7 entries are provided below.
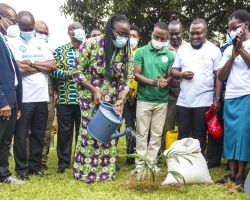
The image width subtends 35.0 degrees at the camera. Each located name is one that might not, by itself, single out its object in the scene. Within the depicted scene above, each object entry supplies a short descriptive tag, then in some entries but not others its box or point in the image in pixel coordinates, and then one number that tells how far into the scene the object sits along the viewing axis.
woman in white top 4.32
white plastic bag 4.50
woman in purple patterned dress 4.67
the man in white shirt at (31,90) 4.90
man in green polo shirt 5.52
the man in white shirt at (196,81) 5.27
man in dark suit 4.15
